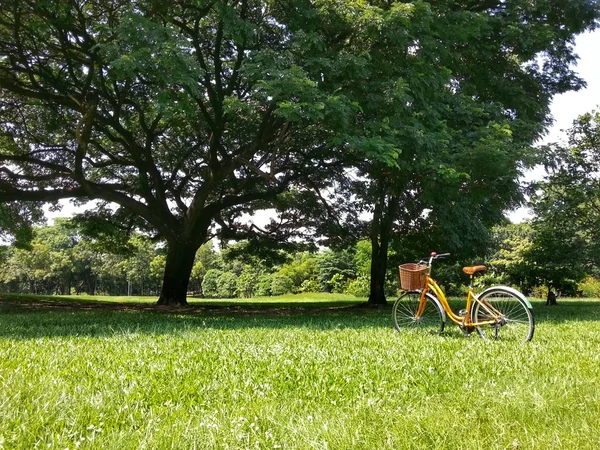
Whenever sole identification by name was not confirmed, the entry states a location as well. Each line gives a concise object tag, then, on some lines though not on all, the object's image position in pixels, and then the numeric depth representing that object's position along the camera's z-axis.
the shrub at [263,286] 51.51
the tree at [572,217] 18.58
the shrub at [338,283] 46.91
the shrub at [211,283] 60.69
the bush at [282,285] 49.28
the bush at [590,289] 41.16
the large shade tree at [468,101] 9.19
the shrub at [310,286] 49.59
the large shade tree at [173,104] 8.46
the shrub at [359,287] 40.09
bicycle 5.63
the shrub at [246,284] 55.12
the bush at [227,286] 57.82
